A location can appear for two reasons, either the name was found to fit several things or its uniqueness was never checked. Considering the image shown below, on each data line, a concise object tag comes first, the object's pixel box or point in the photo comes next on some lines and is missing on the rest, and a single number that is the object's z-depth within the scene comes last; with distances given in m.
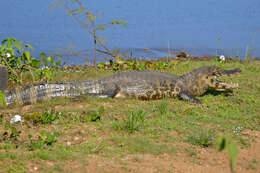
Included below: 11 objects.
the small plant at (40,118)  9.08
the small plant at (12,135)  7.61
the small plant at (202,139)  8.13
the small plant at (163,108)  10.60
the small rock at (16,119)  8.40
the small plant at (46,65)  14.29
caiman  12.93
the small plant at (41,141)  7.05
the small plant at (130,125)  8.65
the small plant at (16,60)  13.19
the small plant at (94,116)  9.45
